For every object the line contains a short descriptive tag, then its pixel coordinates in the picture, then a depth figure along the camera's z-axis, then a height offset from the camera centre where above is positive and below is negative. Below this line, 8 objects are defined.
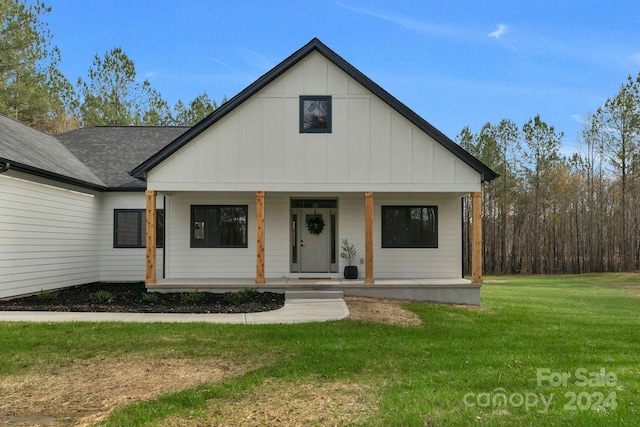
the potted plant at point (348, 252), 14.25 -0.48
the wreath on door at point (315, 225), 14.58 +0.32
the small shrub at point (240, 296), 11.26 -1.40
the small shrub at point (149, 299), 11.20 -1.43
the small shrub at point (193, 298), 11.29 -1.44
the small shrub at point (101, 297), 11.26 -1.41
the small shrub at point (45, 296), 11.27 -1.37
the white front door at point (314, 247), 14.63 -0.34
